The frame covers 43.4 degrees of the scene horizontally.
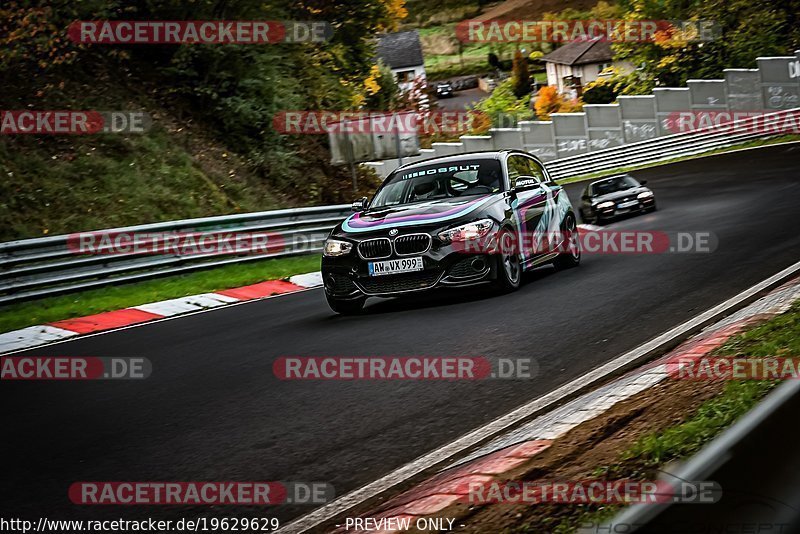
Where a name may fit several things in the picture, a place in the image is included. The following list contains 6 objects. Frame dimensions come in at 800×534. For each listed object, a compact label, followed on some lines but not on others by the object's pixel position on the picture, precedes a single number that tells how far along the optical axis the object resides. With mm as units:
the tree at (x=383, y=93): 60875
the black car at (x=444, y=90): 100375
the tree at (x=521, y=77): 86000
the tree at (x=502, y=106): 59094
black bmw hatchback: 10281
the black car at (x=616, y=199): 23188
